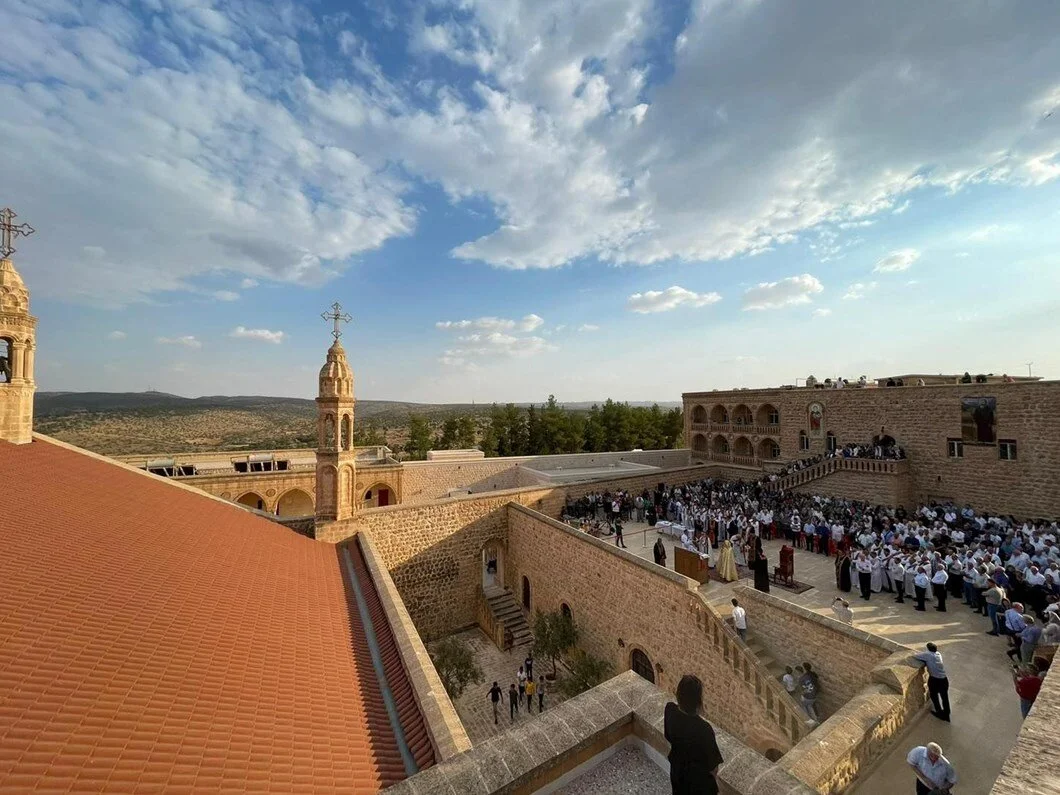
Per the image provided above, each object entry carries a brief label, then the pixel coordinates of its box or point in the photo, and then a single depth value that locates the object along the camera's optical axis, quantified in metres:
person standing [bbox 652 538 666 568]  13.62
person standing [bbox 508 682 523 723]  12.82
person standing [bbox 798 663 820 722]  8.50
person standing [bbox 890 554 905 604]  10.91
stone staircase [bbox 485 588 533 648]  17.30
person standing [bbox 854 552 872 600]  11.08
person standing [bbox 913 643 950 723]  6.74
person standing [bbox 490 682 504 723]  13.07
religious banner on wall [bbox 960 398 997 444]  18.38
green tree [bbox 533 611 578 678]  14.25
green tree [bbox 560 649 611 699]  12.62
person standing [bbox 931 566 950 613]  10.24
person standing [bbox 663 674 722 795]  2.49
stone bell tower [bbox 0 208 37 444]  10.06
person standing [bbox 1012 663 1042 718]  6.26
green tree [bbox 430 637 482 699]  13.21
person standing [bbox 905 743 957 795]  4.67
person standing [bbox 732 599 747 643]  9.79
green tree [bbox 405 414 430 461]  42.10
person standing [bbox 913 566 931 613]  10.27
